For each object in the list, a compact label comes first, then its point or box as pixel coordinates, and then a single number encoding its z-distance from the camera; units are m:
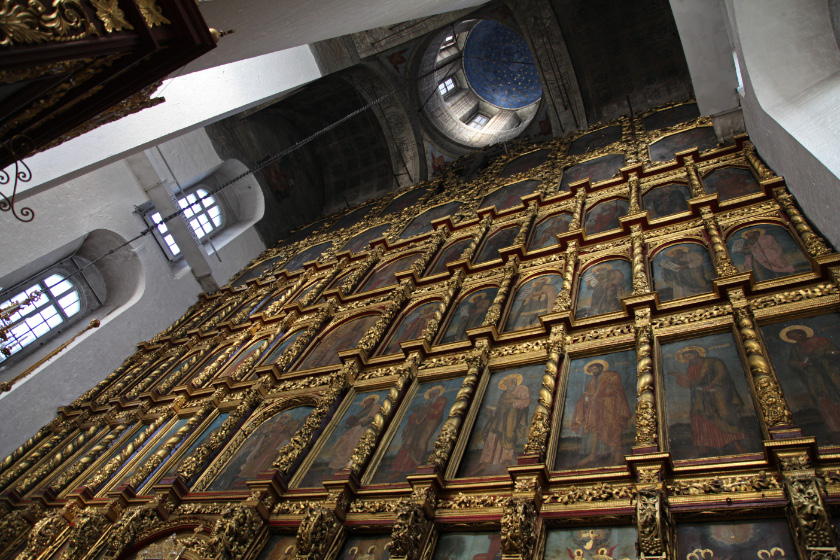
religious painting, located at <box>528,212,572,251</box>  10.70
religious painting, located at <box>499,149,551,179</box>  15.89
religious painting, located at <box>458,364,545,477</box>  6.23
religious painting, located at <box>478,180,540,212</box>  13.81
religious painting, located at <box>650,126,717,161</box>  11.73
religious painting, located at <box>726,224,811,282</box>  6.96
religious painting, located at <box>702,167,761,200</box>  9.20
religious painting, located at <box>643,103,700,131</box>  13.82
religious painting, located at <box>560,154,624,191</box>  12.55
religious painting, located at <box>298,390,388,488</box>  7.44
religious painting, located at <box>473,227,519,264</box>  11.27
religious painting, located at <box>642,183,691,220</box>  9.73
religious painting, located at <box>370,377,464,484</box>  6.78
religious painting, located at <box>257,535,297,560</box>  6.50
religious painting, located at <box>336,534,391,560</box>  5.87
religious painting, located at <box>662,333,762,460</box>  5.17
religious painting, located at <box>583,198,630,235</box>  10.19
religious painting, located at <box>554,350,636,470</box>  5.68
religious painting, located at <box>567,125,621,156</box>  14.69
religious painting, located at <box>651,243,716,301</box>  7.41
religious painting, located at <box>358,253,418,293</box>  12.62
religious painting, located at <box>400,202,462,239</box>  14.92
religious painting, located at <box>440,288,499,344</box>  9.00
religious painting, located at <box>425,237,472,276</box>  11.93
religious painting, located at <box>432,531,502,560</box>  5.29
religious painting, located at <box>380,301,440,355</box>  9.62
